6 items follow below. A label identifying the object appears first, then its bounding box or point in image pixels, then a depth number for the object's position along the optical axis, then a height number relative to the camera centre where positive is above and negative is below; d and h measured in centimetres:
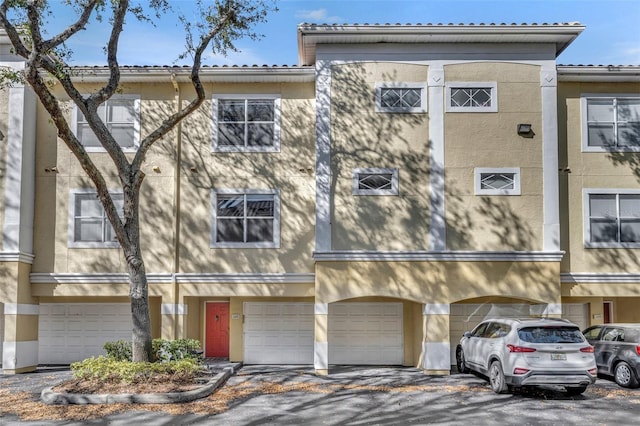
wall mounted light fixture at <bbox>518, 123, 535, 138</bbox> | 1730 +332
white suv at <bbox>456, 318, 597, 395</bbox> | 1268 -217
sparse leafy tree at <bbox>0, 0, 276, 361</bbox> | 1330 +299
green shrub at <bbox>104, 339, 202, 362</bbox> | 1520 -247
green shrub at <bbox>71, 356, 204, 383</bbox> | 1341 -263
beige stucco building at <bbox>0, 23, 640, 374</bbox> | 1700 +180
